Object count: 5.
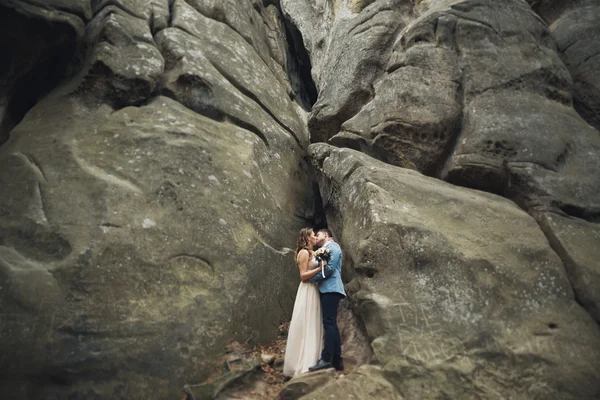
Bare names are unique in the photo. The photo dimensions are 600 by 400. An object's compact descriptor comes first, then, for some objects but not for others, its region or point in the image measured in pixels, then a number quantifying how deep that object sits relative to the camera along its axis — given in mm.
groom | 7297
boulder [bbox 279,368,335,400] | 6621
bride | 7441
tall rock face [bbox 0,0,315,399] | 6711
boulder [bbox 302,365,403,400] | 6352
